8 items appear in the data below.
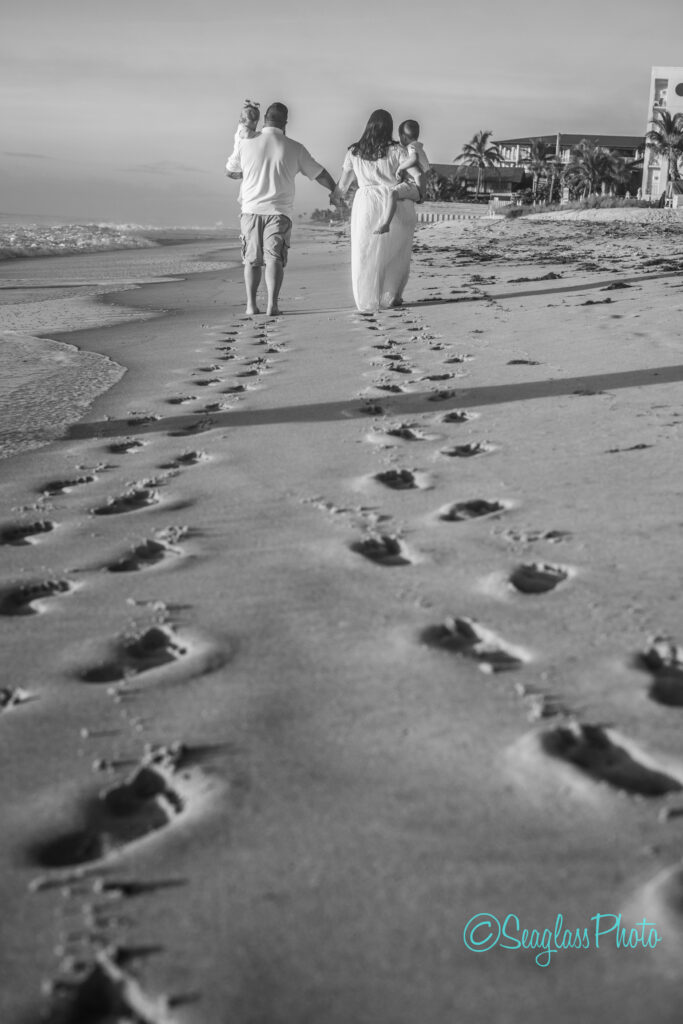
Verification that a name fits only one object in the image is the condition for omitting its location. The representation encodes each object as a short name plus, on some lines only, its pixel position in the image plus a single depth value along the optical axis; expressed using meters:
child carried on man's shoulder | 8.08
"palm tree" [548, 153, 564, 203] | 70.38
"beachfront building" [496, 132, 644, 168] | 80.56
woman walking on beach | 7.86
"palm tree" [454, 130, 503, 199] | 82.88
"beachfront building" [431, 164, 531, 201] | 84.88
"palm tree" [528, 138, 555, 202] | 74.06
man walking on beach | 8.04
